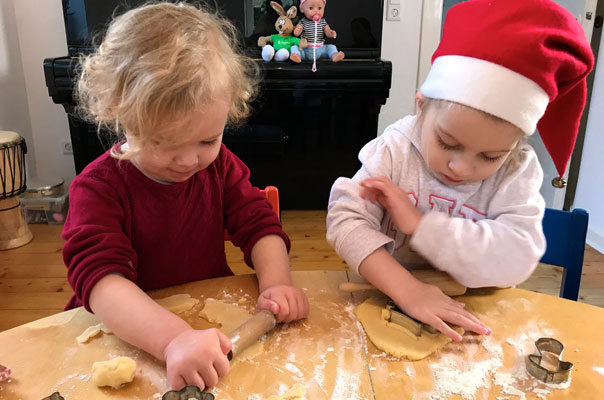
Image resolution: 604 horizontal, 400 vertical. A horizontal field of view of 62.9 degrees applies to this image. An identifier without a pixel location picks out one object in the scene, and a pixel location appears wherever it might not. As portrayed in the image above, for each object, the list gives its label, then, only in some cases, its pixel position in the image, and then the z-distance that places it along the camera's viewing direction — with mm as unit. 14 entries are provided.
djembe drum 2449
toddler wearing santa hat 723
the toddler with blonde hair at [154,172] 715
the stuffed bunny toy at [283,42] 2574
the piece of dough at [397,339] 730
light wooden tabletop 651
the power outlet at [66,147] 3064
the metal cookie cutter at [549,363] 667
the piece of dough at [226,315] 778
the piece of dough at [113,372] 638
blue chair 1006
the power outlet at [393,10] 2938
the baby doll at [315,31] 2602
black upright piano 2533
